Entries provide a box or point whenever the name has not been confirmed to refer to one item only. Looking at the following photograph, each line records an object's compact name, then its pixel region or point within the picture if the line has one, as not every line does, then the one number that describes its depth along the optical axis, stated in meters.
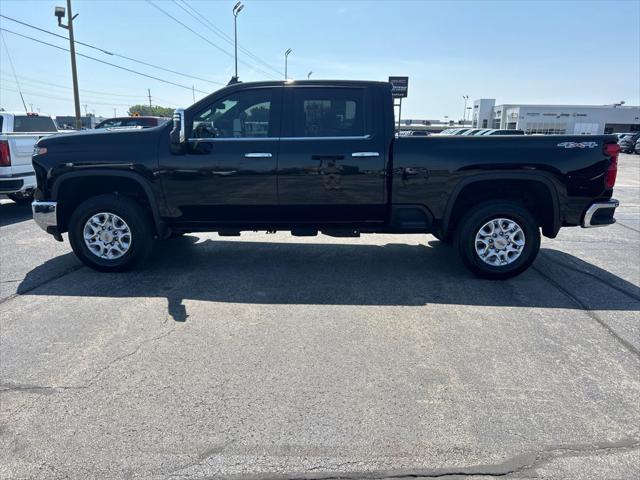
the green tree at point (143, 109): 102.75
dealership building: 73.88
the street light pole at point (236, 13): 27.53
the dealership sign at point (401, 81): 14.58
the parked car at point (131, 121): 17.97
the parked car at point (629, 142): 38.25
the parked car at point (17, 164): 8.34
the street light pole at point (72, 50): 22.31
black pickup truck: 5.18
